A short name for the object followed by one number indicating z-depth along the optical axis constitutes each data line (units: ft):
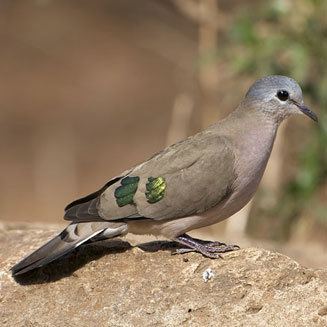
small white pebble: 34.81
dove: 36.14
